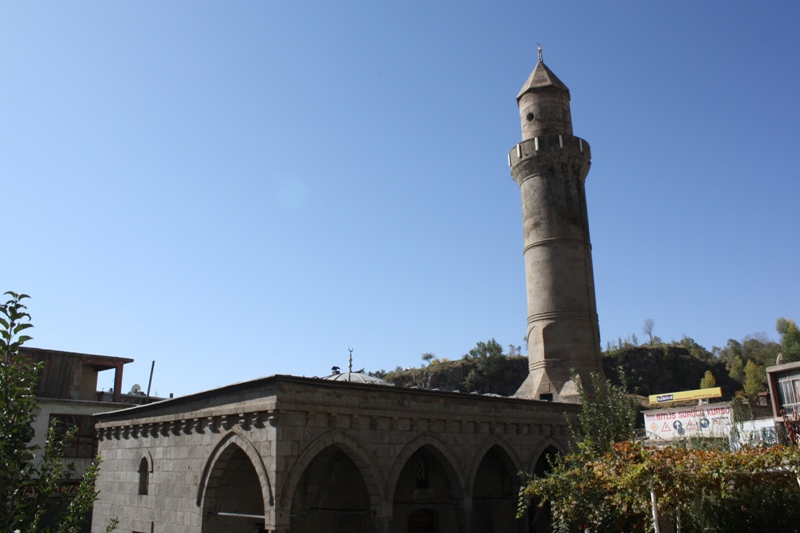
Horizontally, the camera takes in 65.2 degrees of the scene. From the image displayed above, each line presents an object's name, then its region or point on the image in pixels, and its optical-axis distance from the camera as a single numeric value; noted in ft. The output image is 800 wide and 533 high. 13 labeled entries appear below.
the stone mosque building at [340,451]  40.98
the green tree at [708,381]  247.79
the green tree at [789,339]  279.28
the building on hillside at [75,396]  89.87
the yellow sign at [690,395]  158.92
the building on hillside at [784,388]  75.51
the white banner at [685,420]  89.66
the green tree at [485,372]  268.37
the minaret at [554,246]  75.25
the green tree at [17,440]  20.65
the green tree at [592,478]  41.19
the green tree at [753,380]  231.50
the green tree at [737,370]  273.33
